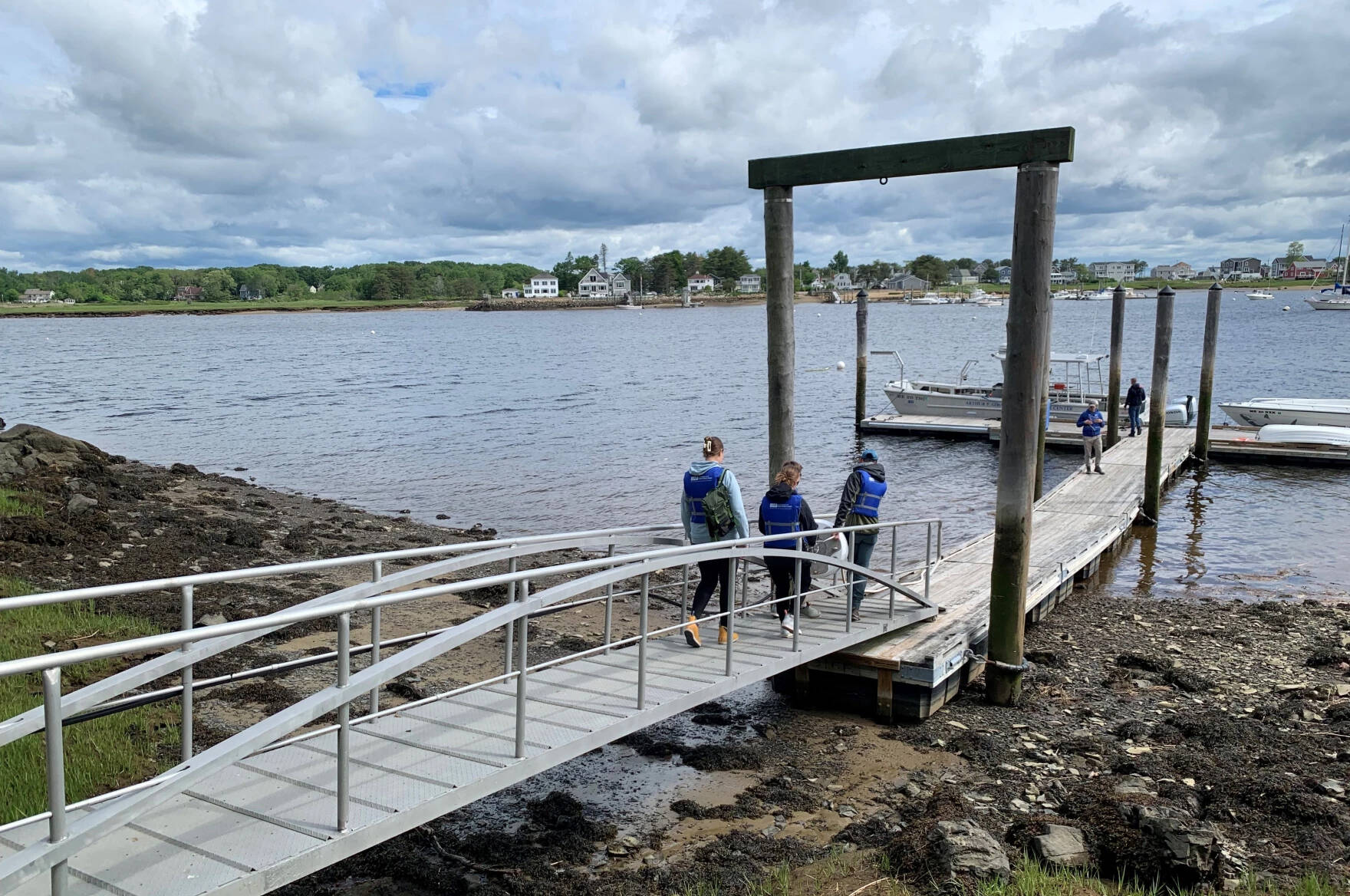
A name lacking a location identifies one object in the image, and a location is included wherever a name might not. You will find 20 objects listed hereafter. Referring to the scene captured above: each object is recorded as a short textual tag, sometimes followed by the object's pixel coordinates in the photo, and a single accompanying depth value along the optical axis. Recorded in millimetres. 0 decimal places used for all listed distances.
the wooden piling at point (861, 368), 33125
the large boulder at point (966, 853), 6047
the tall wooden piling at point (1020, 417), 8734
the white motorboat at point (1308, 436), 26188
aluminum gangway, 4293
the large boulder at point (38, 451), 20875
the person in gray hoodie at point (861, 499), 9570
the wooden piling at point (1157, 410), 20484
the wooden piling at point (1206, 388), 26500
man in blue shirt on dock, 21922
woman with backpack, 8250
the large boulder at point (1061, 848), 6336
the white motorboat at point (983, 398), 31453
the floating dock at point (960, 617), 9477
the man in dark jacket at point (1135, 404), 28078
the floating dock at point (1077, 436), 26062
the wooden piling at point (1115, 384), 27219
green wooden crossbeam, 8547
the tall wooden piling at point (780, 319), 9898
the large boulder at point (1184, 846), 6094
